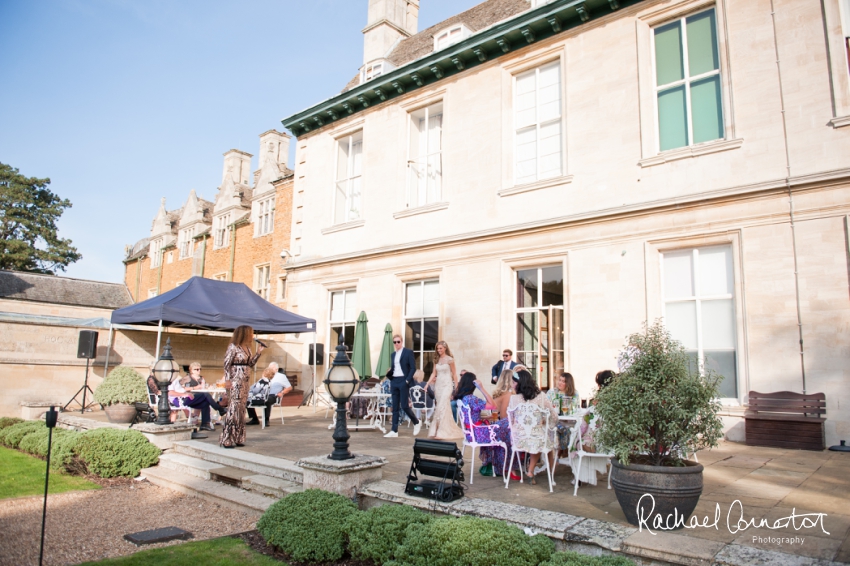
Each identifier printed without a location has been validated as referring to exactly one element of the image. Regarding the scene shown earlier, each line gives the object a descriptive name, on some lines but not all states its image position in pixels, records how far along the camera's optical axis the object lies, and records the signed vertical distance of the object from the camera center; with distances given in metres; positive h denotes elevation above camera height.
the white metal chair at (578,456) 5.63 -0.97
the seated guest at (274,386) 11.43 -0.48
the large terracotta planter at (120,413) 11.53 -1.07
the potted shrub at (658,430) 4.20 -0.48
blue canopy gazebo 13.41 +1.27
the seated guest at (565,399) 6.50 -0.42
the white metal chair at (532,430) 5.96 -0.67
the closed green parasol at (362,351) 13.05 +0.30
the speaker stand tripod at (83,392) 13.70 -0.80
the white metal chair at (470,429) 6.25 -0.71
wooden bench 8.28 -0.74
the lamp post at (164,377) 9.38 -0.27
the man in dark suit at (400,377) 9.98 -0.22
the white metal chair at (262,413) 11.41 -1.05
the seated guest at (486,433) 6.27 -0.75
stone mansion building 8.95 +3.56
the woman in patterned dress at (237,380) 8.37 -0.27
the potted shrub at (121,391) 12.11 -0.66
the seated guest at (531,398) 6.12 -0.34
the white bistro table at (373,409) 11.13 -0.93
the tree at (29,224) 35.81 +8.94
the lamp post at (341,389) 5.87 -0.27
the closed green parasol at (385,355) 12.77 +0.21
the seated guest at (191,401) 10.63 -0.74
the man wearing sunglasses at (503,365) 10.21 +0.02
